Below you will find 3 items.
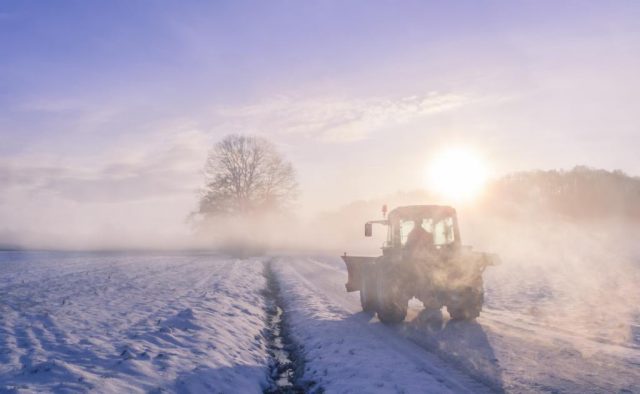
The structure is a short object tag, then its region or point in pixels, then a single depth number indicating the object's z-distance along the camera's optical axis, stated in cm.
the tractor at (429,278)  1030
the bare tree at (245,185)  4372
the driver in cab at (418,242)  1050
